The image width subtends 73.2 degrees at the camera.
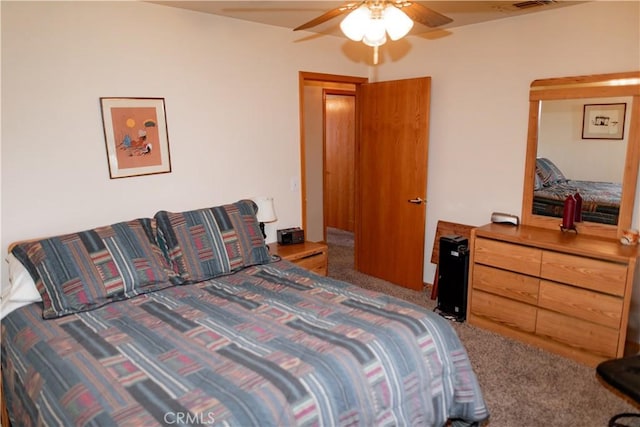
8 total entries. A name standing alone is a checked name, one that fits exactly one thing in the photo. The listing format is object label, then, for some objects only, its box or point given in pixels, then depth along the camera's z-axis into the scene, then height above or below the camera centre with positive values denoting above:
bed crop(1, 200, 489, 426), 1.57 -0.88
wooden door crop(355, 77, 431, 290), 4.03 -0.34
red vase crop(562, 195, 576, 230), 3.18 -0.53
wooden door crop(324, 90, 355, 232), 6.37 -0.26
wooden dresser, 2.73 -1.02
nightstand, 3.45 -0.88
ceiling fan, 1.91 +0.55
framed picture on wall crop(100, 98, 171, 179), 2.87 +0.07
